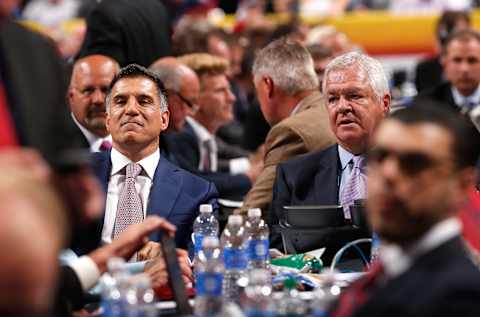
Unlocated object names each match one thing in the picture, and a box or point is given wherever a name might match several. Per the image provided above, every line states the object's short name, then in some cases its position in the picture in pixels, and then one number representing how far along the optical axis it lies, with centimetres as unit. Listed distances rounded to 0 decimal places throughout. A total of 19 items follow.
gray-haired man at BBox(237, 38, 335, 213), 1033
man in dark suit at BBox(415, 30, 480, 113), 1502
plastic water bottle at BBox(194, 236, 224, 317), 585
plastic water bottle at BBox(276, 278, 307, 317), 584
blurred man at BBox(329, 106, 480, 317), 482
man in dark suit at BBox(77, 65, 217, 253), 863
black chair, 826
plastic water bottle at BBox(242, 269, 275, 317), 530
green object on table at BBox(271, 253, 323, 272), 790
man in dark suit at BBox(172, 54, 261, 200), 1240
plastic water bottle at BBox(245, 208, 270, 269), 753
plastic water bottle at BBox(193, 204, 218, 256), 816
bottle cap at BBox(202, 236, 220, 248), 674
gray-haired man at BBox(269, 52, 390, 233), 896
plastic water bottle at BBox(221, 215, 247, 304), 698
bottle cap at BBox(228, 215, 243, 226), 743
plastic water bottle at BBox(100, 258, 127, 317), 551
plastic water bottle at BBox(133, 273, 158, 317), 540
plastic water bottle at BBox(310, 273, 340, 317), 540
